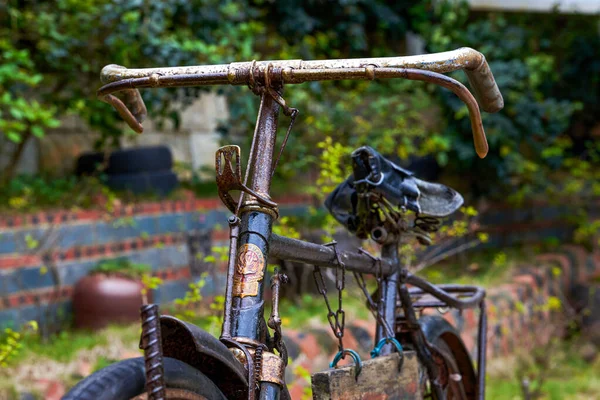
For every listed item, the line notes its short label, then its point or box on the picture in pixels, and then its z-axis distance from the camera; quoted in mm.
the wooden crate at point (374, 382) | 1845
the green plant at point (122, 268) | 4910
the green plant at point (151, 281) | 3220
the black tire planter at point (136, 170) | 5555
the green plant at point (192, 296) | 3152
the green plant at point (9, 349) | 2691
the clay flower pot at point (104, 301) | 4691
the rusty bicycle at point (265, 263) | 1510
